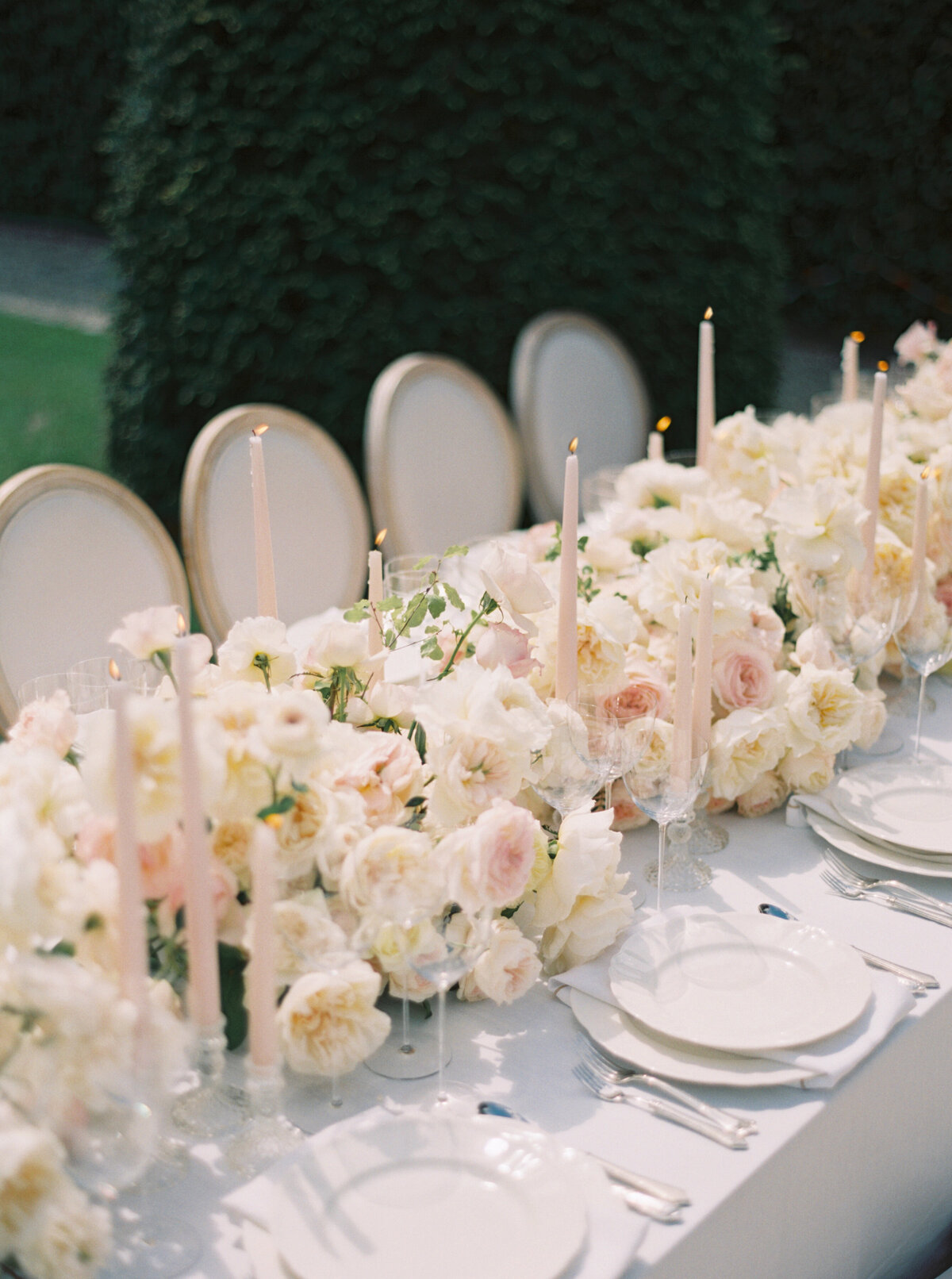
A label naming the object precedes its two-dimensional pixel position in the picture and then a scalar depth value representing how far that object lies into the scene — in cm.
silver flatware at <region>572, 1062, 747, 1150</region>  111
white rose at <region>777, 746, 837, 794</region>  165
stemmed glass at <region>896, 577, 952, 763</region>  178
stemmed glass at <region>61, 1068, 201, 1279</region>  91
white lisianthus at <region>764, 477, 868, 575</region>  173
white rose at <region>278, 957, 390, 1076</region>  109
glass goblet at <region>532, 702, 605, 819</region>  138
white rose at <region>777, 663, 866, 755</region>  162
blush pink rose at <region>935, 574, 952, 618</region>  209
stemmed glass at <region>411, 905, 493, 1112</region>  110
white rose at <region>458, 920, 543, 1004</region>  123
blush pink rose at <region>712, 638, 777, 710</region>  163
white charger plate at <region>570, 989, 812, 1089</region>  117
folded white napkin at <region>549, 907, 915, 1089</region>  118
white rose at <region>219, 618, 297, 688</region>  131
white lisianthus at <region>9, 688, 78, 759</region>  121
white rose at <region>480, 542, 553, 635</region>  136
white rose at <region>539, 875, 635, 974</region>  131
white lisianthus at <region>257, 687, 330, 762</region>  102
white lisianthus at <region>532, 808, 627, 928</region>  128
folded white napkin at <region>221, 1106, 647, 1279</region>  97
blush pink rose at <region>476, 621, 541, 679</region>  141
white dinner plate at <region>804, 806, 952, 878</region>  152
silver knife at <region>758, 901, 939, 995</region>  131
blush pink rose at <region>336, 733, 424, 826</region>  122
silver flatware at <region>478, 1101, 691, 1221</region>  103
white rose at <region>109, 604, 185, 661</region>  121
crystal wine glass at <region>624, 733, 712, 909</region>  139
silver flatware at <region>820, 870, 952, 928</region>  145
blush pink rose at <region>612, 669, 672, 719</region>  158
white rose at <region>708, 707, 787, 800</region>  159
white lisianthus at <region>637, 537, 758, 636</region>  161
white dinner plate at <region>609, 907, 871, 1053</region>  121
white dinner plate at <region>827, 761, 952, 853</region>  156
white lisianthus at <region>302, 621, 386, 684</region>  133
